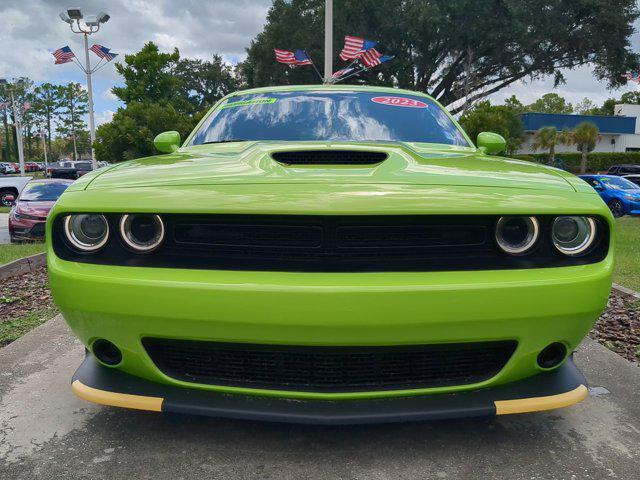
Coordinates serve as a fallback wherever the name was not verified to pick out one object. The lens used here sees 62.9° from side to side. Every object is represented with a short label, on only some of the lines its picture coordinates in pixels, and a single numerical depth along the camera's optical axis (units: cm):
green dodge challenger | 178
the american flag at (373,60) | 1842
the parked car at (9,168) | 6439
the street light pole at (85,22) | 2044
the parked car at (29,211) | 1045
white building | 4181
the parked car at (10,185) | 2112
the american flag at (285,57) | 1972
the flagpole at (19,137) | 4298
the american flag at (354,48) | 1788
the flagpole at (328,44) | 1491
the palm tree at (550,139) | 3769
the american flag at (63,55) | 2145
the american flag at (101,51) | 2205
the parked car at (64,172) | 3094
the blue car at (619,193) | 1614
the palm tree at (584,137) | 3634
